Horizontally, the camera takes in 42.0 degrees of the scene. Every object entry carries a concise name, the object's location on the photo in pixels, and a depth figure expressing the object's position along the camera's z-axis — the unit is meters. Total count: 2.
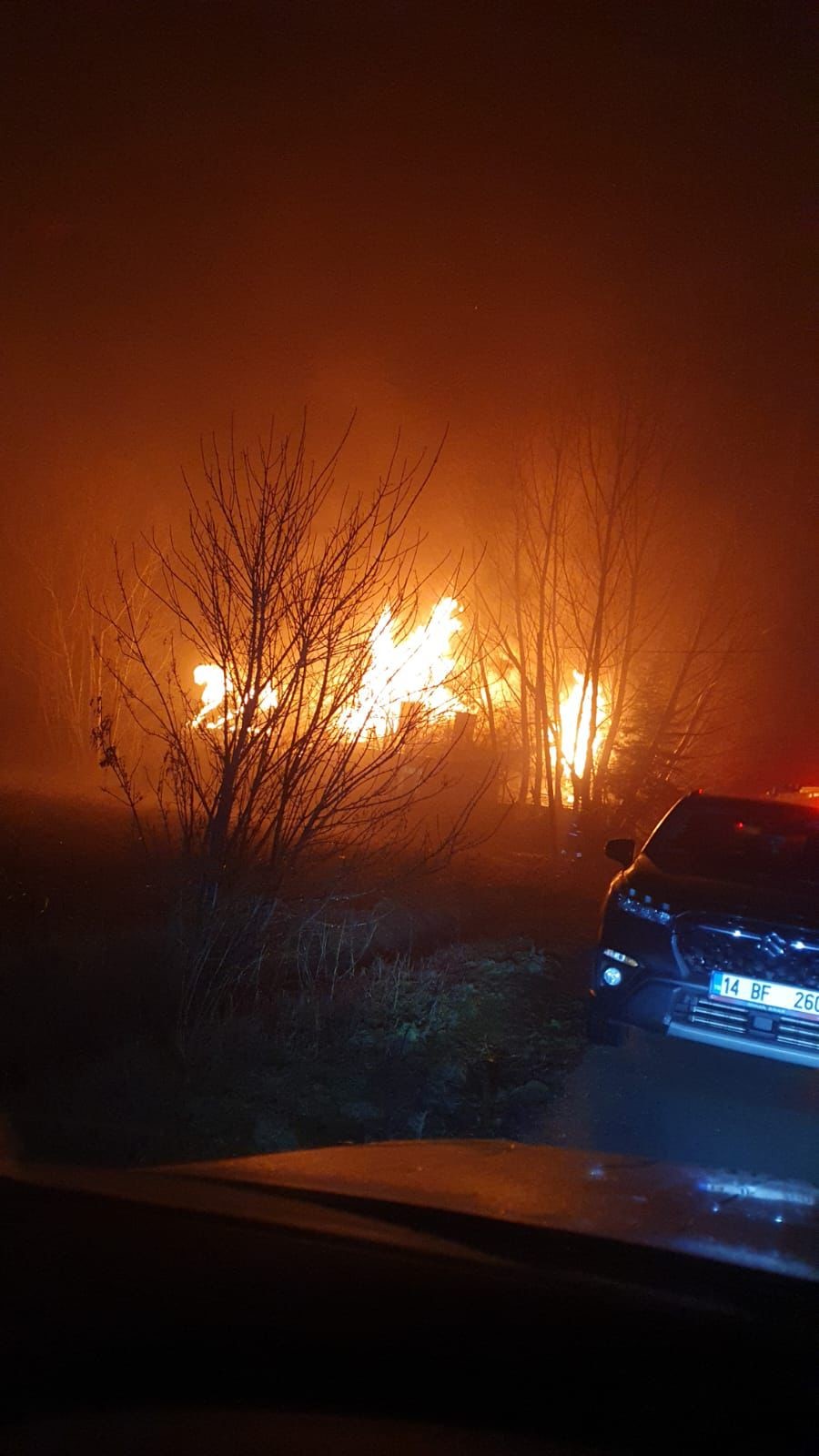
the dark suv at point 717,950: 5.78
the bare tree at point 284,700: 6.32
